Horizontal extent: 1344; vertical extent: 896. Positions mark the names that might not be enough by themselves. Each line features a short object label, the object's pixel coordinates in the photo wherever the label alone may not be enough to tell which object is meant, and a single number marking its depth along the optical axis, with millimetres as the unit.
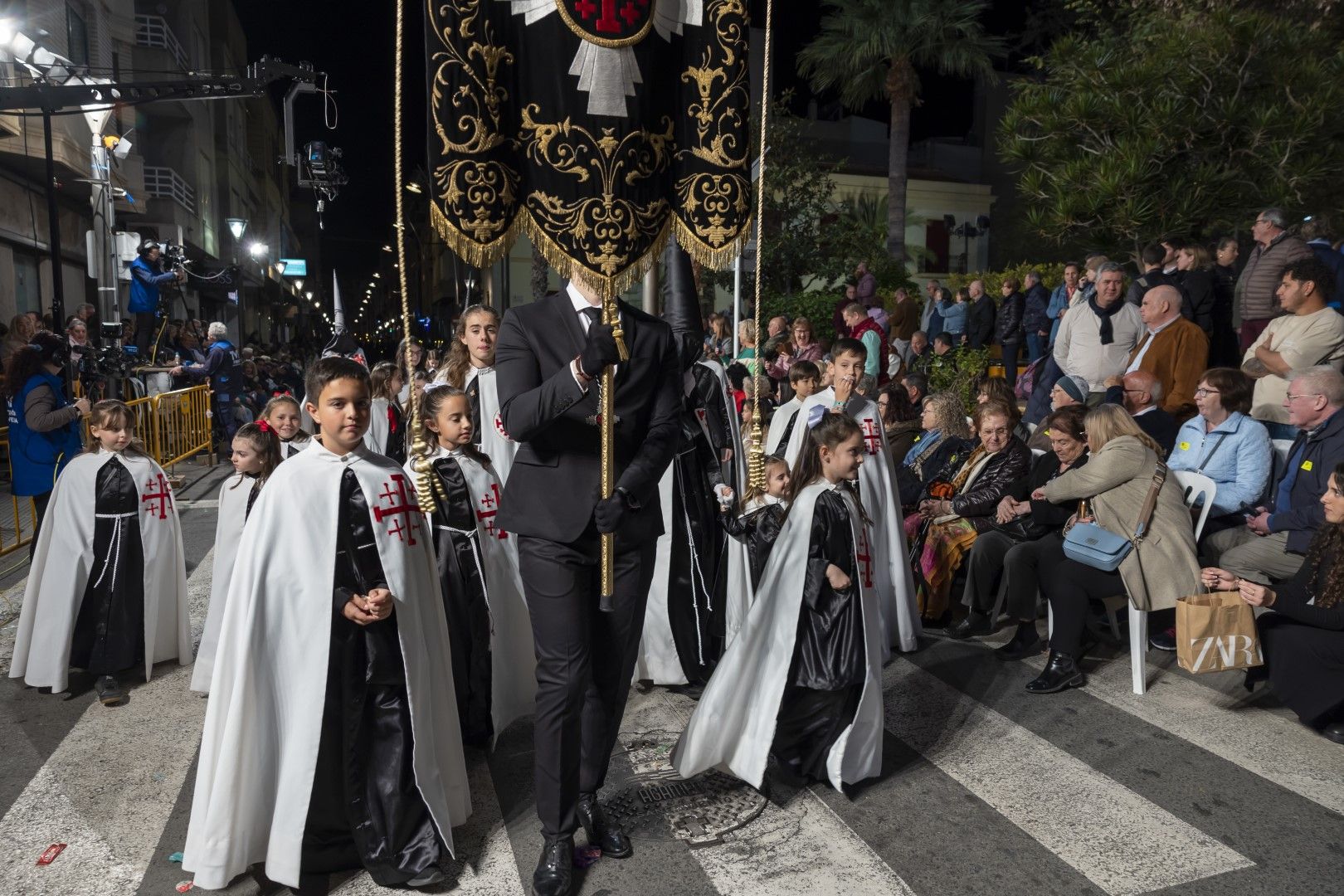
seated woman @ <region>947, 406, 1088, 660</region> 5980
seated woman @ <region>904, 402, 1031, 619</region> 6562
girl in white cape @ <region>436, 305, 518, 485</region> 5484
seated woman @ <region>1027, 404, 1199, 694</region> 5336
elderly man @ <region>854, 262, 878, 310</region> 14648
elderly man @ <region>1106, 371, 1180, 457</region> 6680
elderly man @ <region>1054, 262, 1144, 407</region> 8719
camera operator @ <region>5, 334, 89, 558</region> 6941
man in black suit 3312
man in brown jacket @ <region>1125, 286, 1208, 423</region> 7707
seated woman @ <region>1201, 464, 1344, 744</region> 4664
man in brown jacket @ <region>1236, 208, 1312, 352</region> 8148
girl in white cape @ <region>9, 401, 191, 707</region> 5332
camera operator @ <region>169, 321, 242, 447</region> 15453
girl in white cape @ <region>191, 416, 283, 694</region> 5289
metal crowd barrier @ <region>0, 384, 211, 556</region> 12469
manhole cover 3893
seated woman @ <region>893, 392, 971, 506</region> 7242
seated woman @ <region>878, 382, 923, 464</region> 7965
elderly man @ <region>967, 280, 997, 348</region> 15992
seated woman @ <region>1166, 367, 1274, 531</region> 6008
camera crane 8781
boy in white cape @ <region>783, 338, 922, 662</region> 5914
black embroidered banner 3520
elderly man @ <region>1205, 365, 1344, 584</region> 5434
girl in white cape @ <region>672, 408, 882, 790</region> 4137
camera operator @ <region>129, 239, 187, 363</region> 14820
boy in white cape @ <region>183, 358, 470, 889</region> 3322
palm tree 25594
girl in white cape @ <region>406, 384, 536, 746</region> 4598
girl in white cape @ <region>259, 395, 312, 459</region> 5938
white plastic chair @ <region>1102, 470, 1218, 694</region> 5312
